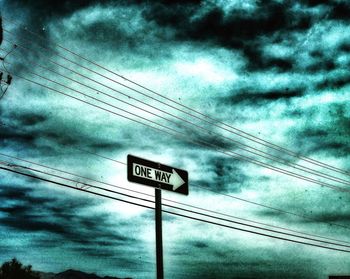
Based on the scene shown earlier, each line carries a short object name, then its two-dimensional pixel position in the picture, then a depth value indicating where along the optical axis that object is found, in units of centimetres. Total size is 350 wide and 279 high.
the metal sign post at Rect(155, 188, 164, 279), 637
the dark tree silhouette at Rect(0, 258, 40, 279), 4991
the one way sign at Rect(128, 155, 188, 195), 690
